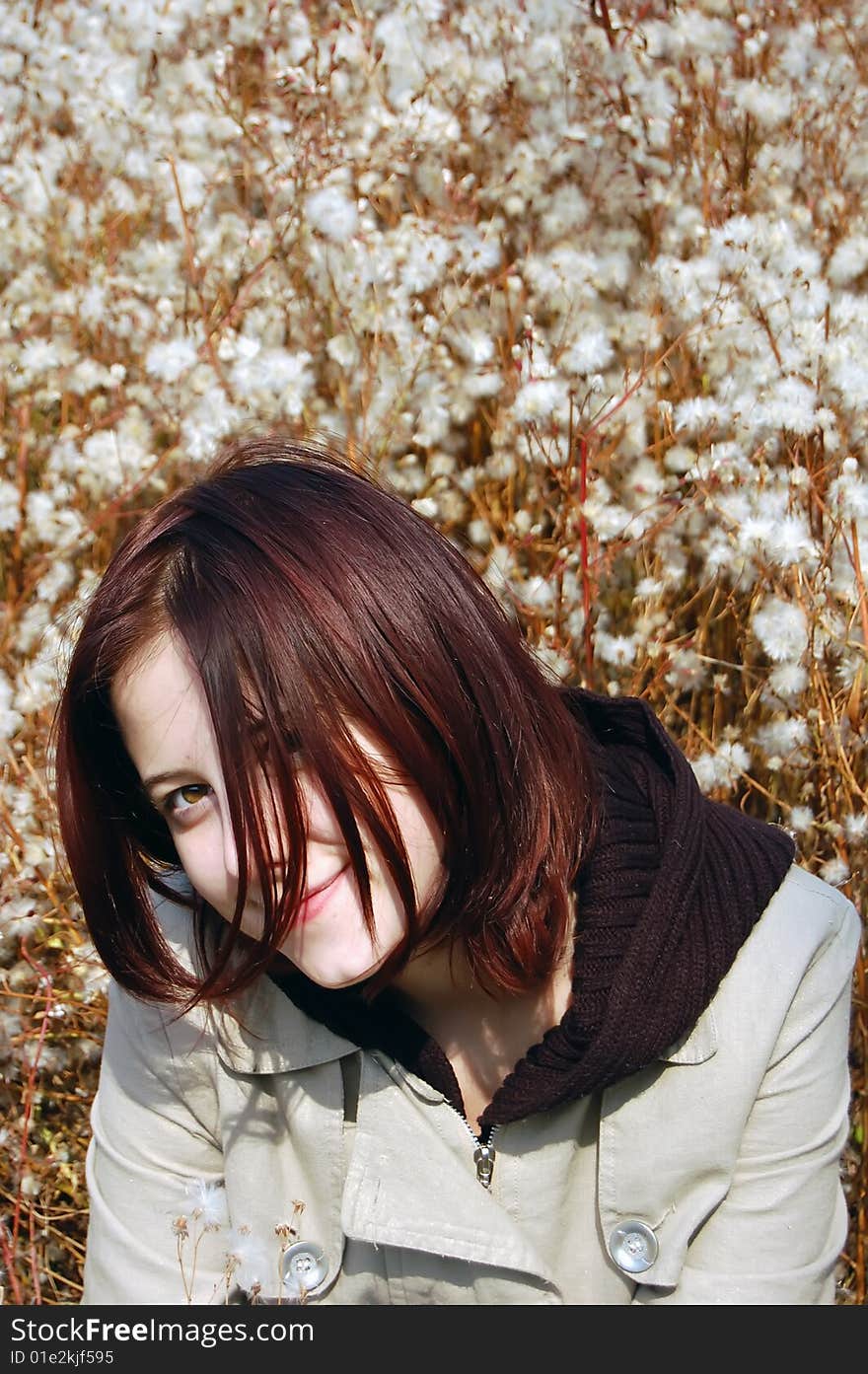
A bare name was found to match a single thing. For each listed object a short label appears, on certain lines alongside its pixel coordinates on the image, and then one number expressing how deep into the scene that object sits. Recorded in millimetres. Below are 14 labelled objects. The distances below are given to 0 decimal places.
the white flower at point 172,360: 2371
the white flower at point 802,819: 1932
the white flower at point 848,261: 2289
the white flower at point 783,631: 1915
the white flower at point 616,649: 2141
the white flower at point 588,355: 2184
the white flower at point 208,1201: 1431
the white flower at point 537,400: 2158
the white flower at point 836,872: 1845
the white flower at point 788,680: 1920
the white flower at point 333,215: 2361
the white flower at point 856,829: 1811
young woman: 1133
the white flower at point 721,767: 2041
